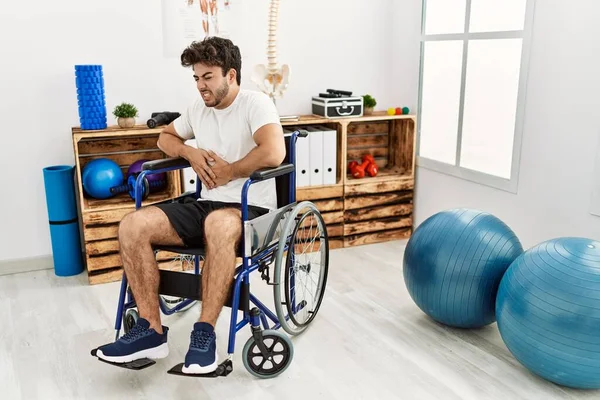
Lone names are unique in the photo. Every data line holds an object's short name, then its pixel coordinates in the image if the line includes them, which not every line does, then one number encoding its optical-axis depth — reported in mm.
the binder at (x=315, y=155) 3238
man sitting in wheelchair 1930
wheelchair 1937
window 2916
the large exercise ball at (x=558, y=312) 1821
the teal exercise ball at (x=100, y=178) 2910
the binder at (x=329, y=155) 3279
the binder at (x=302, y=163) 3227
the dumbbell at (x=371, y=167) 3559
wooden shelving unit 2900
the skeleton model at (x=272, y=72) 3178
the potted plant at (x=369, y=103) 3508
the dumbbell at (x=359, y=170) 3516
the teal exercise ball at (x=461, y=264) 2201
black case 3338
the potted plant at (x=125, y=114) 2924
